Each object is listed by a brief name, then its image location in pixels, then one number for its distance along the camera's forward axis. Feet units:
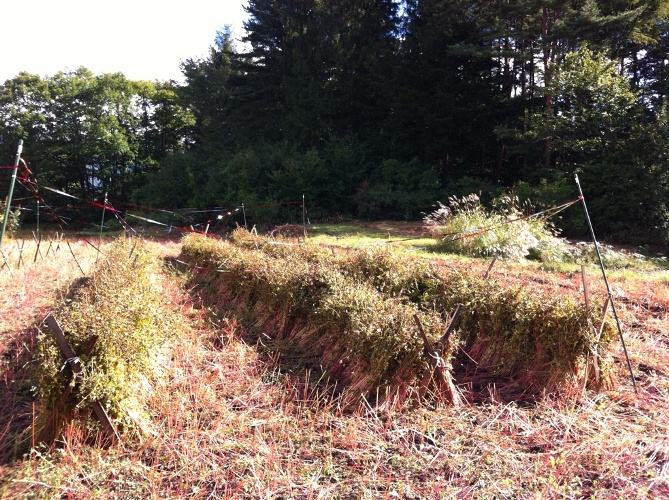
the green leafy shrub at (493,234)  26.18
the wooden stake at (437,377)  10.30
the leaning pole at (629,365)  10.67
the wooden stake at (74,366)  8.39
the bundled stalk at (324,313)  10.64
